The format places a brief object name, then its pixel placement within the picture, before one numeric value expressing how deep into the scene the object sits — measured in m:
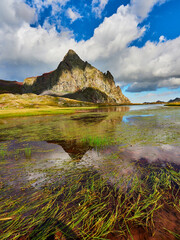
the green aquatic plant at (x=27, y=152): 8.84
